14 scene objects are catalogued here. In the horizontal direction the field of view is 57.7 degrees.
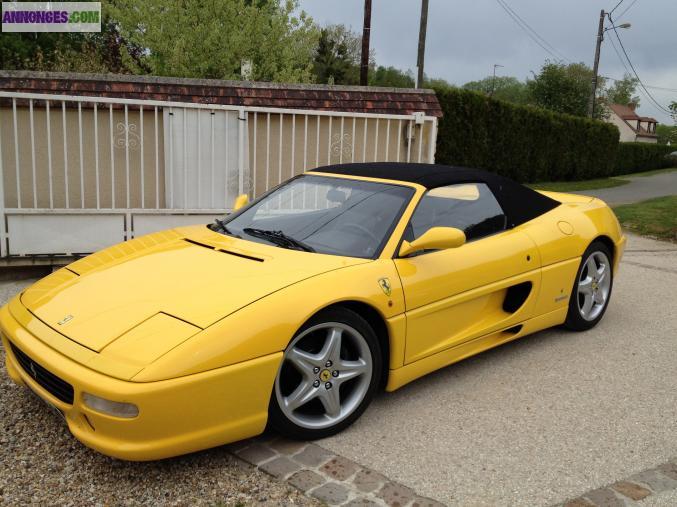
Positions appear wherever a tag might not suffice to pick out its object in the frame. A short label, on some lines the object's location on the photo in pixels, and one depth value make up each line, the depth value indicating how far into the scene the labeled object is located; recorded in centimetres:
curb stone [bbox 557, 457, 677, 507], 260
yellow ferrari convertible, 252
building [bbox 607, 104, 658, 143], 8575
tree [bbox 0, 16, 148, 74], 1669
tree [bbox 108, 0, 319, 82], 1614
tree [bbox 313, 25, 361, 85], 4575
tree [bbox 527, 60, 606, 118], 3666
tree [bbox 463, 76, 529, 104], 8656
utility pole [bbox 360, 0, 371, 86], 1775
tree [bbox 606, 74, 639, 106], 9975
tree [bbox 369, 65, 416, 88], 6794
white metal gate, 581
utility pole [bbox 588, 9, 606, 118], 2997
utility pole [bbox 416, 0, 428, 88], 1817
